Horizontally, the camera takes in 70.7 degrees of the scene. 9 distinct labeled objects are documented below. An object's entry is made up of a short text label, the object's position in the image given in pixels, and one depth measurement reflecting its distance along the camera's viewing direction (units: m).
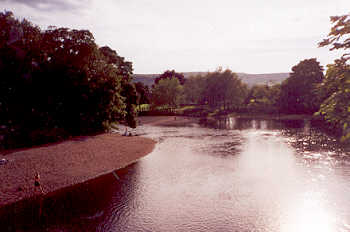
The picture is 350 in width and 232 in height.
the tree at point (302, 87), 97.88
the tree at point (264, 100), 112.49
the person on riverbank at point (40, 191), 21.17
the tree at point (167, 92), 130.00
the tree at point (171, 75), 167.14
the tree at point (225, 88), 121.81
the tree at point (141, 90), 100.35
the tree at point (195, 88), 133.88
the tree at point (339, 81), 9.52
